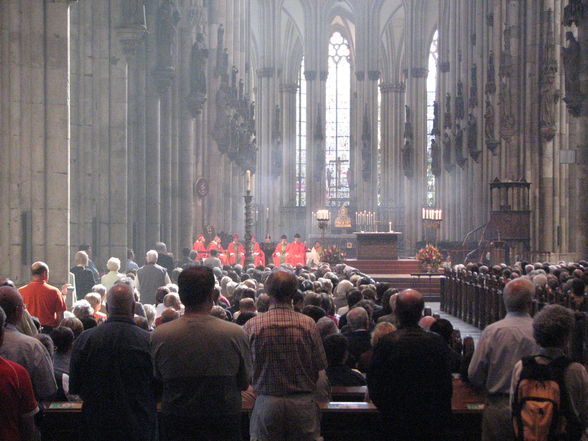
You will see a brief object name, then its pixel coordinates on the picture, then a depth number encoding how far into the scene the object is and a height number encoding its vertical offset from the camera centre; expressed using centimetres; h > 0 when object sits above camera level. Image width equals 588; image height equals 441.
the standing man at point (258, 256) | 2942 -101
